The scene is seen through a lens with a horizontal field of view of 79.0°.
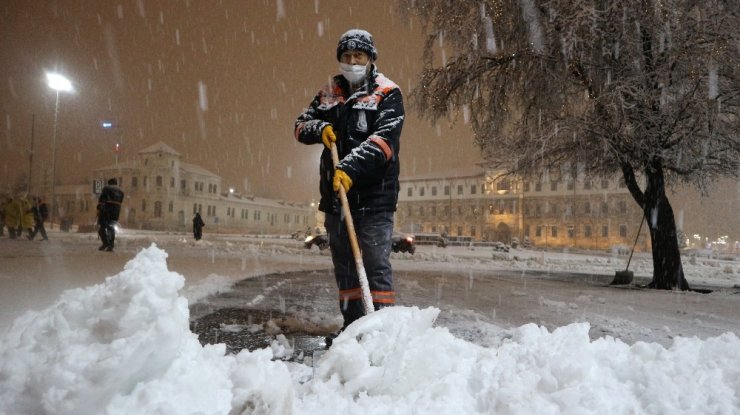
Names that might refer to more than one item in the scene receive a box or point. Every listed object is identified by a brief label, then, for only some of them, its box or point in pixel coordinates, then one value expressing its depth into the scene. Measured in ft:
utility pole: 89.86
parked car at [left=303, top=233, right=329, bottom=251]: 71.72
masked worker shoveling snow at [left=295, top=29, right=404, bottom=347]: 10.61
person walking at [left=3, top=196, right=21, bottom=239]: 56.39
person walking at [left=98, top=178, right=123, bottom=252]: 35.55
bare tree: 23.22
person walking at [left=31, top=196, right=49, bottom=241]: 56.54
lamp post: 83.97
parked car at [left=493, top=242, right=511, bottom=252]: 102.57
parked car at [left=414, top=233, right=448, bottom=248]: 117.39
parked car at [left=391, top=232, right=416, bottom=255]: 71.40
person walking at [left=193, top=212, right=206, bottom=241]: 76.43
